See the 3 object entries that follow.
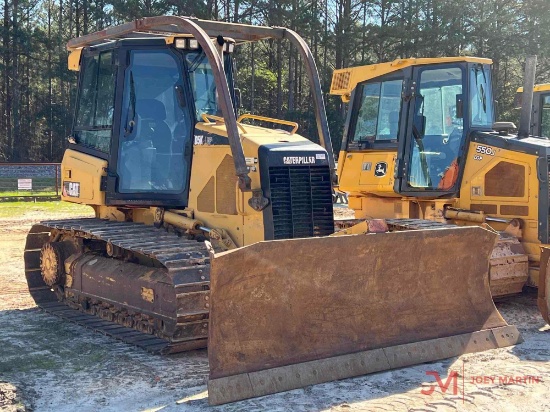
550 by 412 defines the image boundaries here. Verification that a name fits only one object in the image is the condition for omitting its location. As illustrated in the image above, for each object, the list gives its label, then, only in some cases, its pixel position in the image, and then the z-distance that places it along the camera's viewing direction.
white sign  22.81
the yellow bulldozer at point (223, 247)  5.44
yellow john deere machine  8.14
